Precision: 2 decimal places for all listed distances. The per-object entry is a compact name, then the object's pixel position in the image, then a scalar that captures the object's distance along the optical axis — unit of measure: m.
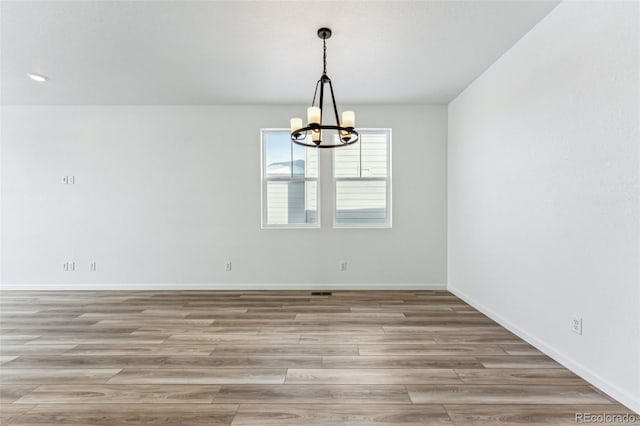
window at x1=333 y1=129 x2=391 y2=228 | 4.57
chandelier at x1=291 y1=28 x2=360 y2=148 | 2.37
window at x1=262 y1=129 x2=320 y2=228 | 4.58
